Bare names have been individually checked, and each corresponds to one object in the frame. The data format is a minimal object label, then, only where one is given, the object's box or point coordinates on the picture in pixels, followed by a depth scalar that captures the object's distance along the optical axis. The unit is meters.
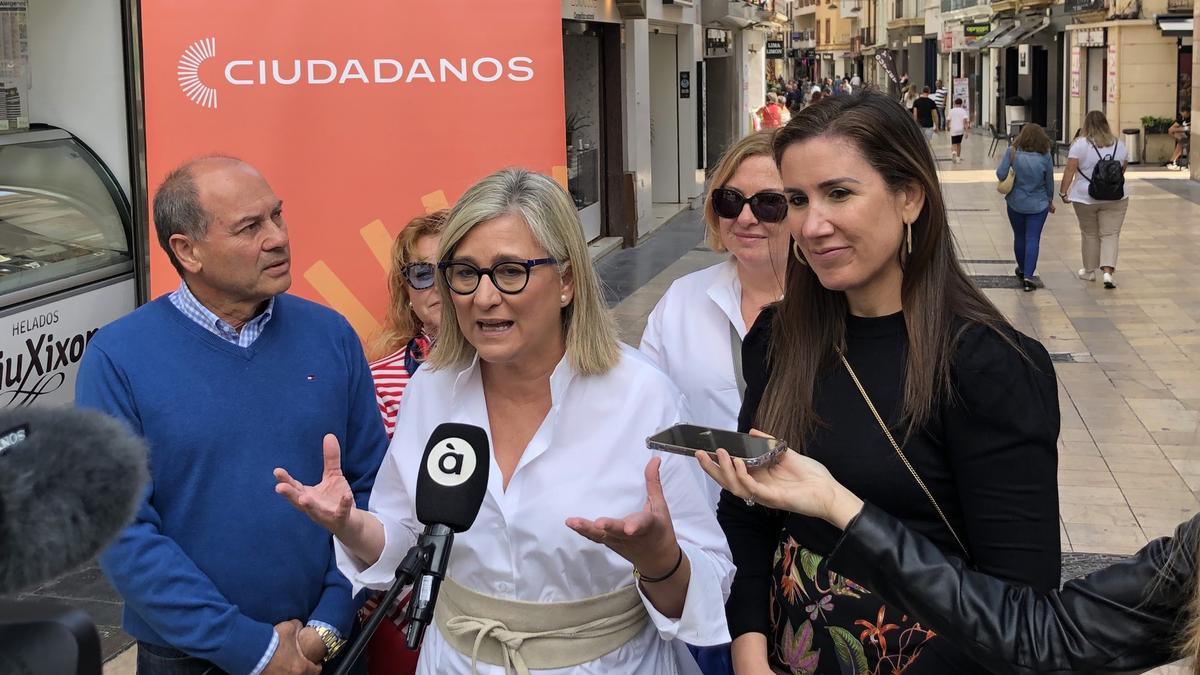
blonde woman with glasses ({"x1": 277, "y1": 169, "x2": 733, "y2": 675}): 2.47
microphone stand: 1.87
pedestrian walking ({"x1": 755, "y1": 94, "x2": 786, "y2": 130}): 25.48
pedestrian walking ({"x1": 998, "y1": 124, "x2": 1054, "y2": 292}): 13.62
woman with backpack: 13.62
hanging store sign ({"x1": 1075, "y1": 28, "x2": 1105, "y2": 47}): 31.16
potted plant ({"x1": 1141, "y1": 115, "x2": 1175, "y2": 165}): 27.84
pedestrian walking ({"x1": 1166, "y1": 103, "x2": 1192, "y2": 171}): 26.61
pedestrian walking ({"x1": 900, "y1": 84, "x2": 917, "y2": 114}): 45.76
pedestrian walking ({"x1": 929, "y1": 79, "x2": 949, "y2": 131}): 46.97
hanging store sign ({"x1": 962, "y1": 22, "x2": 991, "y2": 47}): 48.16
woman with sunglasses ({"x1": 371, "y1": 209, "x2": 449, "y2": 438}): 3.79
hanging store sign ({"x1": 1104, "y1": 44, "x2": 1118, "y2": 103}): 29.66
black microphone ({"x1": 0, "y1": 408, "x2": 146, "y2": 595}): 0.94
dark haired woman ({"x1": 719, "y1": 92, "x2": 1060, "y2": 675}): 2.20
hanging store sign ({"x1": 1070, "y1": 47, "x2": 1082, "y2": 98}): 32.97
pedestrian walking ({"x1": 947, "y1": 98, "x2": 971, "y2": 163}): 33.34
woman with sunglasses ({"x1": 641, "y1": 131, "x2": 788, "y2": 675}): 3.54
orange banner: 3.98
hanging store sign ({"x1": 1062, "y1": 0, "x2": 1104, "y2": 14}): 31.78
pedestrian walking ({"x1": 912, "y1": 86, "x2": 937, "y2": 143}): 38.91
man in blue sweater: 2.83
